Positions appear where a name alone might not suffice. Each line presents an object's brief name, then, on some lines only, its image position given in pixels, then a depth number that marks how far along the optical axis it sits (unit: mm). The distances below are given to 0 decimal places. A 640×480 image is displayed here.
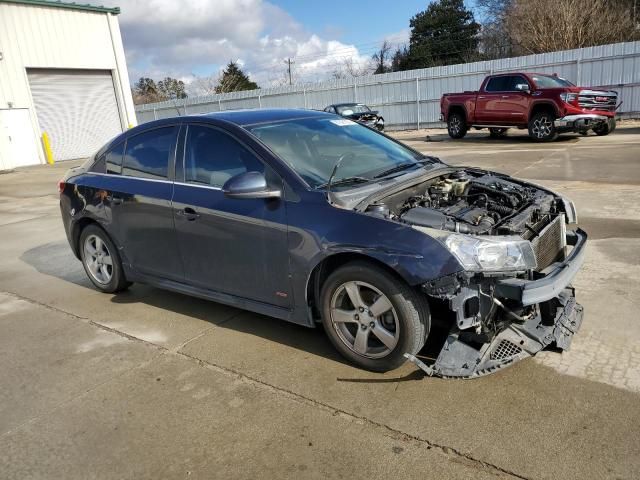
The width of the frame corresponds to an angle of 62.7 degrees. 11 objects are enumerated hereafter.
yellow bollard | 23981
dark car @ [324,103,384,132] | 21688
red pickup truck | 14742
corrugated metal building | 22625
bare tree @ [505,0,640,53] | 25719
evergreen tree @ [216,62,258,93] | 60094
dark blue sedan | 3082
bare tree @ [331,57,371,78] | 61656
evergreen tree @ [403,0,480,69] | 51125
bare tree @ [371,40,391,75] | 57747
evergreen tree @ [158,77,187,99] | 63375
